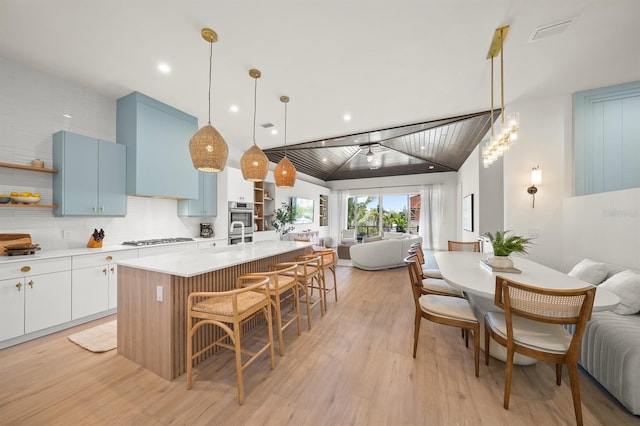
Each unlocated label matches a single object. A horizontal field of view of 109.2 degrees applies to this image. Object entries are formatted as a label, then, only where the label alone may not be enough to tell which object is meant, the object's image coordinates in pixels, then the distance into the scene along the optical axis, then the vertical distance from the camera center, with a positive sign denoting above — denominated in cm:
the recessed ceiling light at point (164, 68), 254 +167
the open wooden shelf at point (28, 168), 237 +50
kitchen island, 175 -75
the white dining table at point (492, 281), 159 -54
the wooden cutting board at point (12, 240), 228 -28
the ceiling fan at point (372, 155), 546 +161
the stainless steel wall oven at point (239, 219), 456 -11
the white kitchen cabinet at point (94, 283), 252 -80
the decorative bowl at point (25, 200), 241 +15
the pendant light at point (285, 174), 291 +51
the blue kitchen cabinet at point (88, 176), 268 +47
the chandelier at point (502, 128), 209 +83
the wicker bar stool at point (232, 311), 153 -70
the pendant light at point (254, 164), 256 +57
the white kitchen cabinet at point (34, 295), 211 -81
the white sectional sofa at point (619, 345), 144 -91
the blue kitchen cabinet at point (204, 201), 406 +23
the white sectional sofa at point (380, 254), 505 -90
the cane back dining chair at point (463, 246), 363 -53
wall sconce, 314 +47
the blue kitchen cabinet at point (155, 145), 318 +103
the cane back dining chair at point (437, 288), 243 -81
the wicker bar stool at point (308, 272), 249 -69
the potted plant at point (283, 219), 605 -14
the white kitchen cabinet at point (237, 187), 448 +55
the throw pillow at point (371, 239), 577 -64
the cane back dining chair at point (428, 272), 281 -78
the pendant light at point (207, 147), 202 +60
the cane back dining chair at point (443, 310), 179 -81
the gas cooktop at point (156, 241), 319 -42
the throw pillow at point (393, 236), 657 -64
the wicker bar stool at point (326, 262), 299 -68
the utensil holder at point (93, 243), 293 -38
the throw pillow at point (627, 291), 179 -63
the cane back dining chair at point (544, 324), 133 -69
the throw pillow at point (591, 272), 221 -58
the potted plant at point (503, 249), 213 -34
